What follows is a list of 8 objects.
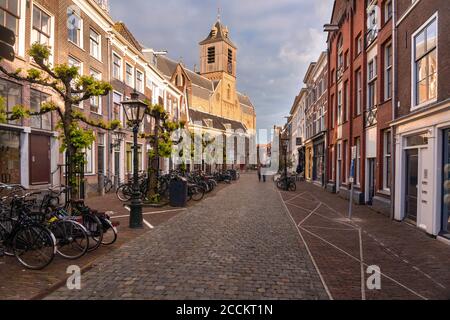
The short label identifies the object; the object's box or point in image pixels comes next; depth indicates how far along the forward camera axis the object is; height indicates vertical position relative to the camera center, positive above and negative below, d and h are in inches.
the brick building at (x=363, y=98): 523.8 +115.2
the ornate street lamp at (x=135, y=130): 376.8 +32.2
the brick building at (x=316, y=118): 1079.0 +148.0
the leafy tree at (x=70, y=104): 319.6 +51.5
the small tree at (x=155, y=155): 589.3 +5.5
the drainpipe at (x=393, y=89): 452.1 +93.3
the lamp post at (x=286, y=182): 945.5 -64.0
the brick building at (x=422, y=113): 331.9 +48.7
